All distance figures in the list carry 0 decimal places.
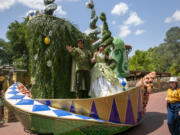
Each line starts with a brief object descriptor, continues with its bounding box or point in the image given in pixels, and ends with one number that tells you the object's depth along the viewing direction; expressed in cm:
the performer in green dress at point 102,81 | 345
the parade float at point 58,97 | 255
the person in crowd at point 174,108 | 309
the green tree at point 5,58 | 1619
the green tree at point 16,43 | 1487
